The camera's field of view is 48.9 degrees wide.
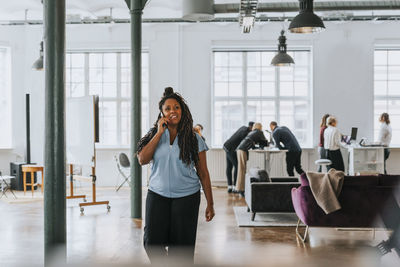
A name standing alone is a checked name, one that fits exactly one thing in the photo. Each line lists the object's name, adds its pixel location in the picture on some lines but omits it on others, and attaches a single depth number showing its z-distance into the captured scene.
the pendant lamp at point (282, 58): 9.02
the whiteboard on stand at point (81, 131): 7.54
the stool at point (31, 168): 9.31
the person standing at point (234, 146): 9.41
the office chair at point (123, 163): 10.08
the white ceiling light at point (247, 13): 7.41
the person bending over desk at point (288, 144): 9.68
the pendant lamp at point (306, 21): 5.75
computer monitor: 10.59
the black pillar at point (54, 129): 3.57
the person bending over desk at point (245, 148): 8.97
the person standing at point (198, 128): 9.68
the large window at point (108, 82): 11.68
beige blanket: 5.29
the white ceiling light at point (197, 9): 7.82
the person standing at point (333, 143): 9.84
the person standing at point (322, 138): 10.32
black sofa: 6.54
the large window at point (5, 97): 11.27
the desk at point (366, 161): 10.41
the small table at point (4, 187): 9.18
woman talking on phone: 2.83
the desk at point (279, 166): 11.05
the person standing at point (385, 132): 10.43
